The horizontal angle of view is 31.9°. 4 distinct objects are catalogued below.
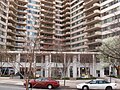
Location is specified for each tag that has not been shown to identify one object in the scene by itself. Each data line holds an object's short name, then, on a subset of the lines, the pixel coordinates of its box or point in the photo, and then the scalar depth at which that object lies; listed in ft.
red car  94.82
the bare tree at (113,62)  151.81
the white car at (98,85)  91.15
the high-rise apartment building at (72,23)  223.10
